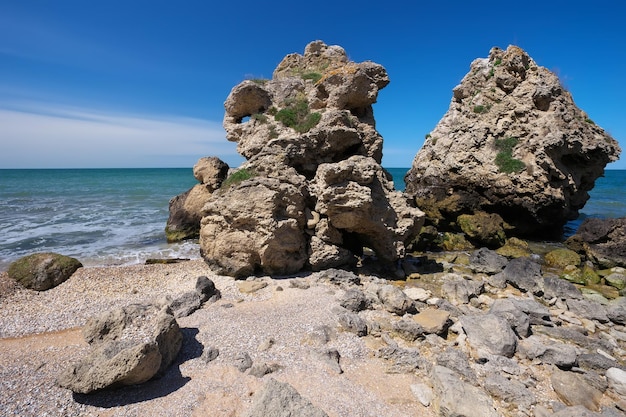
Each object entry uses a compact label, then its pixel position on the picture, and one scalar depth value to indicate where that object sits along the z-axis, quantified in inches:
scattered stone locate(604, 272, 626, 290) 489.4
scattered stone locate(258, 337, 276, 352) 270.4
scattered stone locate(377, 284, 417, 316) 349.1
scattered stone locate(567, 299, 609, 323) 376.8
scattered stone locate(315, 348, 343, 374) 251.4
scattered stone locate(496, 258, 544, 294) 457.4
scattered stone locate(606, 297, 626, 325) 371.2
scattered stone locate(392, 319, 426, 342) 303.6
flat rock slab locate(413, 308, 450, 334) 313.3
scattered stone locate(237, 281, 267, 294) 395.3
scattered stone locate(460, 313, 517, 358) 285.7
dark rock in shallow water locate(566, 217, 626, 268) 617.9
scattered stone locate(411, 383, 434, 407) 223.7
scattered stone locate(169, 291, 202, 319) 329.7
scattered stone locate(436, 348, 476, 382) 251.4
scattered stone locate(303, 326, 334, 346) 285.6
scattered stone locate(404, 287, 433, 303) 396.5
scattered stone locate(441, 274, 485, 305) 405.4
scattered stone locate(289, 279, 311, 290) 407.2
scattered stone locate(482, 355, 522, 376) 260.1
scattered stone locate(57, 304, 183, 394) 207.3
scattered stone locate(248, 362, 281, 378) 239.1
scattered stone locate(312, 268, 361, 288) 425.1
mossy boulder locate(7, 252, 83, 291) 412.5
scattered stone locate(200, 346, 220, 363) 256.4
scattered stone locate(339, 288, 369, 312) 348.2
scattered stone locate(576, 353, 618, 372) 274.7
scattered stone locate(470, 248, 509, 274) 532.5
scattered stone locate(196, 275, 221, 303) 365.4
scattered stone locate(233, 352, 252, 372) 246.1
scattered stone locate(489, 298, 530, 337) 326.0
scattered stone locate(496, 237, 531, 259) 630.5
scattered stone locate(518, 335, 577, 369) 273.3
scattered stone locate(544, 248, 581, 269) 578.2
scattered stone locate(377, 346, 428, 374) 256.5
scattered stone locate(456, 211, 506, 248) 686.5
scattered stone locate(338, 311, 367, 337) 305.1
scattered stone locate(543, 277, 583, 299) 434.0
